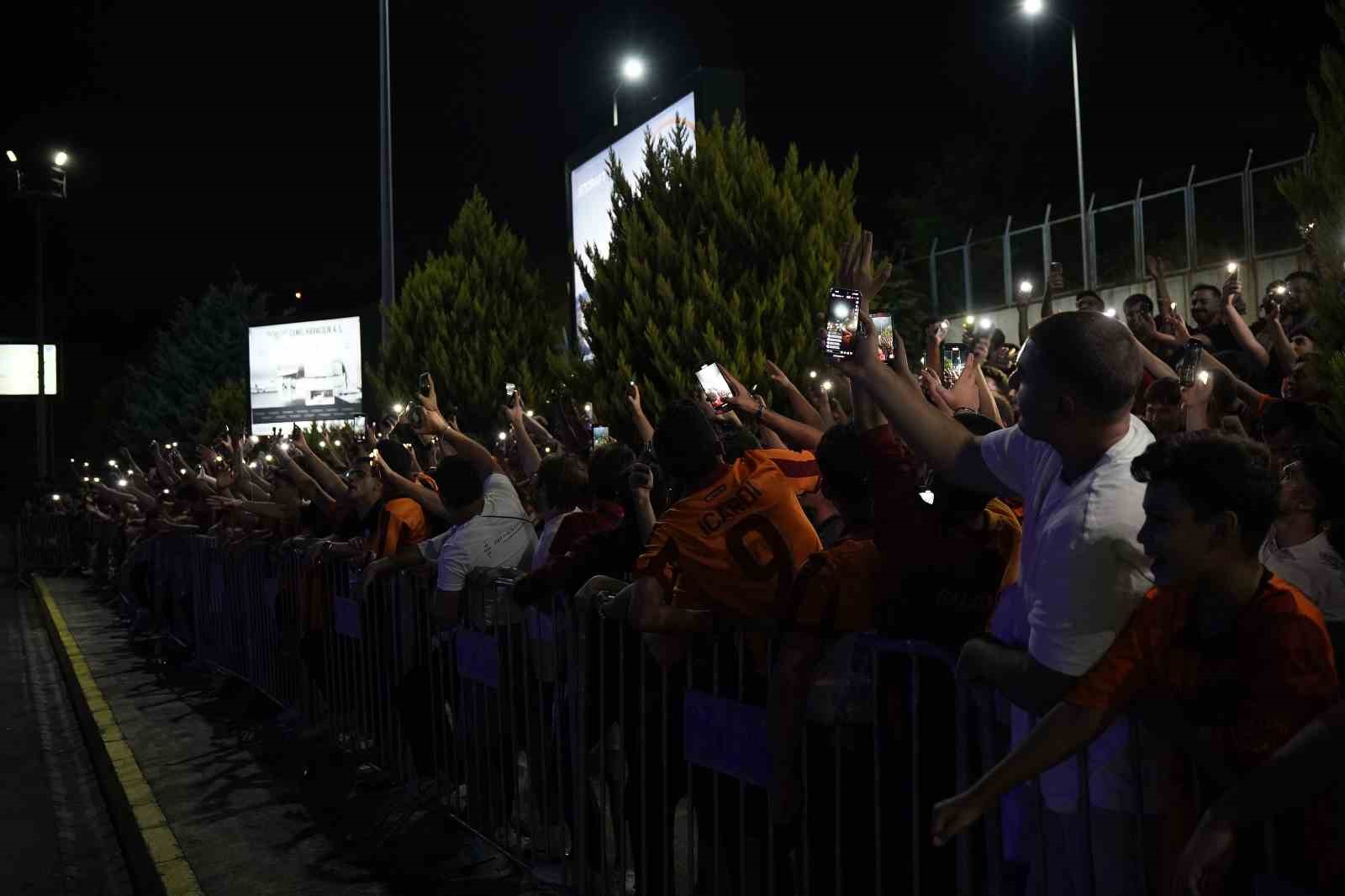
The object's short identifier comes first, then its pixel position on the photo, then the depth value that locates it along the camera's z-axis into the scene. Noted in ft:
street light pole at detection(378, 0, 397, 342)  62.90
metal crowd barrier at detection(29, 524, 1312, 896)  11.21
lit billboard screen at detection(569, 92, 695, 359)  63.72
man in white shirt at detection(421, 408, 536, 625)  19.89
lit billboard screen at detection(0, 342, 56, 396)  182.70
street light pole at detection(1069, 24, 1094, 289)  84.89
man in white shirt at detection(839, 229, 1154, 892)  8.74
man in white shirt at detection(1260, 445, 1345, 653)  13.48
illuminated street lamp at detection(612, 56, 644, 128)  77.46
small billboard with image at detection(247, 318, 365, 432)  137.80
